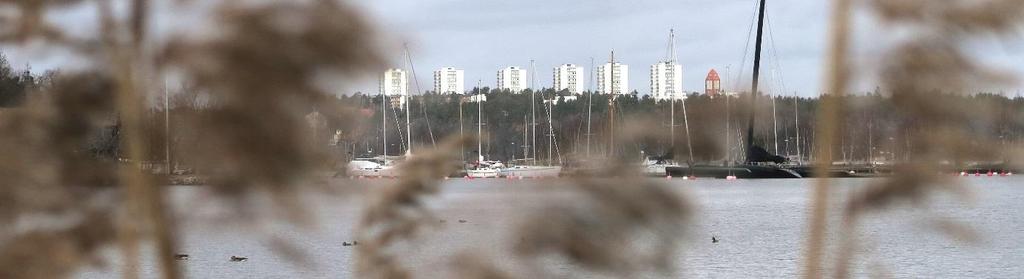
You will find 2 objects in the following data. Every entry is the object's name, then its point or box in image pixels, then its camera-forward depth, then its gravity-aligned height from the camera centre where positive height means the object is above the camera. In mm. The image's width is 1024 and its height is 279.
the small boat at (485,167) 158562 +958
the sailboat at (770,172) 180000 +508
